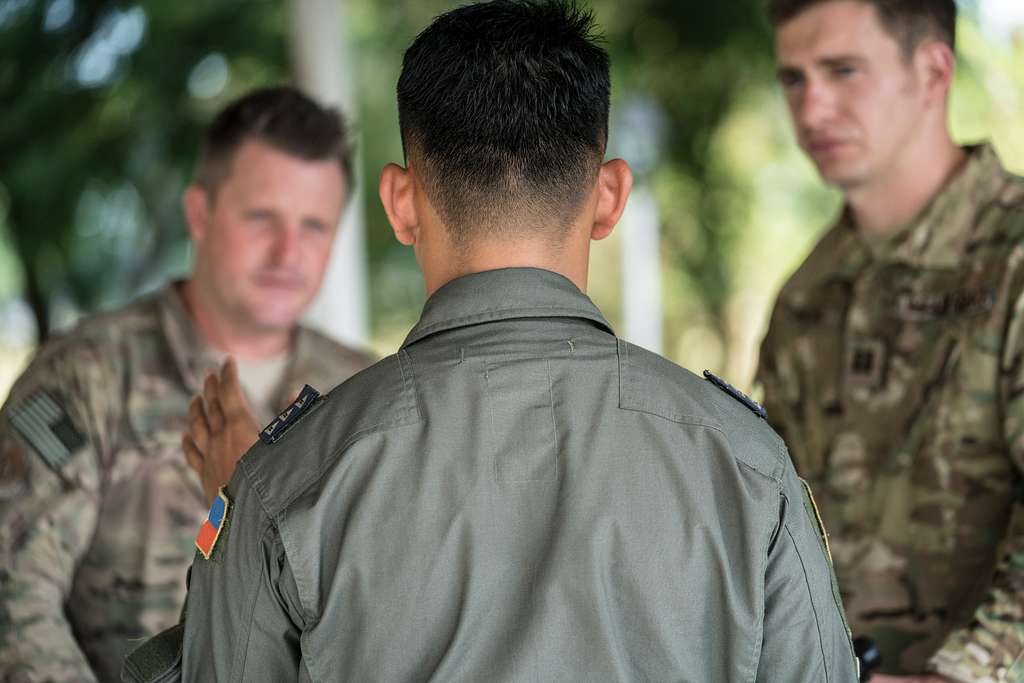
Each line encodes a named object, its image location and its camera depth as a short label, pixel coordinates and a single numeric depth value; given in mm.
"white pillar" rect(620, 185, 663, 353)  9344
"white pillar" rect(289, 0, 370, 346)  4852
